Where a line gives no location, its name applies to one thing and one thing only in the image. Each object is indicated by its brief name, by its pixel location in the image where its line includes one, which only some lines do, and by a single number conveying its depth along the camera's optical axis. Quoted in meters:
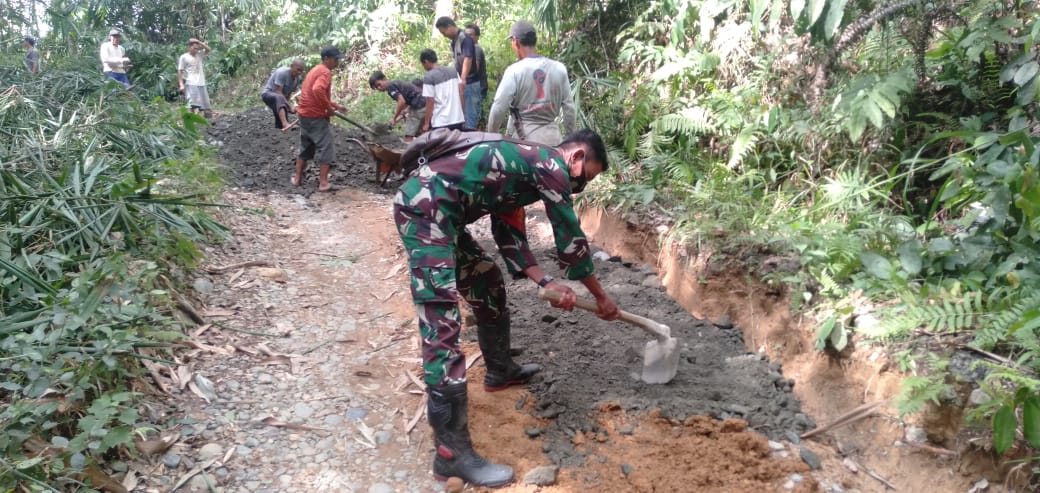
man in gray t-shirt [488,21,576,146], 5.12
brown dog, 6.69
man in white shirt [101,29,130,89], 10.91
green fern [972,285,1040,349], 2.71
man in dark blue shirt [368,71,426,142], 7.91
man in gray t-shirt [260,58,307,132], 8.76
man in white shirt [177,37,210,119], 10.55
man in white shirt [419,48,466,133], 7.00
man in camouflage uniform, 2.82
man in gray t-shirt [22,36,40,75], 10.72
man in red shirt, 7.17
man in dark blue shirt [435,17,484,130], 7.64
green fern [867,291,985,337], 2.99
